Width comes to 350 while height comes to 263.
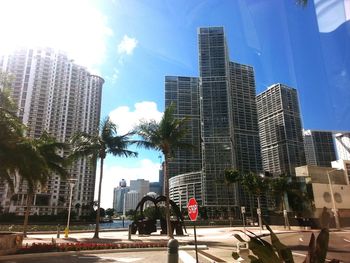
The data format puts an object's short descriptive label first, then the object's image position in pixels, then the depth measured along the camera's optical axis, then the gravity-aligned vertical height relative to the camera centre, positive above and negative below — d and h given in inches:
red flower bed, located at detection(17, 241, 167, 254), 573.0 -47.5
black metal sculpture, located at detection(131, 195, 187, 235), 1183.6 -4.4
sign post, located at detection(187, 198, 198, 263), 432.1 +16.4
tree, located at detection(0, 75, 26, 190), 529.3 +154.2
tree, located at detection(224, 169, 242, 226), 2172.7 +296.2
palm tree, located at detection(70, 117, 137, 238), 1078.4 +260.3
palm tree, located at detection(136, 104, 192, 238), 969.5 +261.6
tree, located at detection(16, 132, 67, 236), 573.9 +110.7
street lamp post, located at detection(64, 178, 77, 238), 1266.0 +159.1
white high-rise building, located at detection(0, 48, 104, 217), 4479.1 +1755.6
